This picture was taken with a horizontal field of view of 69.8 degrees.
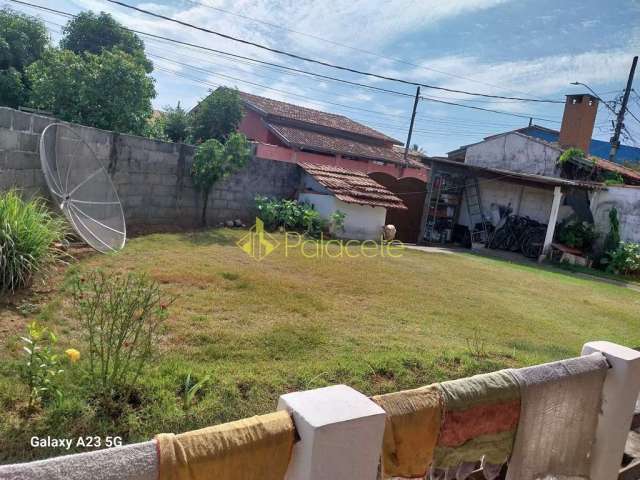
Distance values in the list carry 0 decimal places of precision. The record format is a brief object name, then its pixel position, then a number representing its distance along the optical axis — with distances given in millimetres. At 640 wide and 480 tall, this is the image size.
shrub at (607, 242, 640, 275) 13133
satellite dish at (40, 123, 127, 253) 6117
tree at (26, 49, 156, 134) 13258
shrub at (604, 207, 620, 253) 13914
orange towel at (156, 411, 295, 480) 1216
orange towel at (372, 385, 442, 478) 1646
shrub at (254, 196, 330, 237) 11031
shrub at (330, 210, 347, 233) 11266
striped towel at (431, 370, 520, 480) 1816
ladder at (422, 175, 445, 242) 14920
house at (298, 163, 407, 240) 11609
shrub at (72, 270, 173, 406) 2779
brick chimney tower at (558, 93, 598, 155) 18828
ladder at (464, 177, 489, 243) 15719
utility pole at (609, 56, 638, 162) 18469
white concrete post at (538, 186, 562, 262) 13984
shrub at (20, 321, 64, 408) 2596
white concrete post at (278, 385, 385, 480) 1374
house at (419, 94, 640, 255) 14320
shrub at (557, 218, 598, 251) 14547
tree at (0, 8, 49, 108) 15680
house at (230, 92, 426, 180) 21812
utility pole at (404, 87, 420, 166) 23203
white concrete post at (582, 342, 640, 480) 2453
